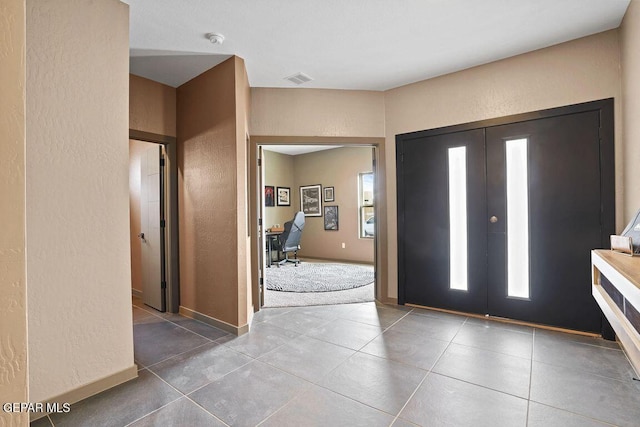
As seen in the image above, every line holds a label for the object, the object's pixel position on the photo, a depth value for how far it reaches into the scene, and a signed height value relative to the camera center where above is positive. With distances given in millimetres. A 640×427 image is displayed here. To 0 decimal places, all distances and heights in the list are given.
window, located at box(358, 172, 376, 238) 6973 +215
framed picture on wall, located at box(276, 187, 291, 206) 7997 +482
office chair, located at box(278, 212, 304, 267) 6520 -494
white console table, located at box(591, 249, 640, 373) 1148 -439
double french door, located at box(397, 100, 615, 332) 2709 -38
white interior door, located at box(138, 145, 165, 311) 3619 -167
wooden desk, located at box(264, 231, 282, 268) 6656 -570
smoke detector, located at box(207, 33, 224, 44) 2564 +1570
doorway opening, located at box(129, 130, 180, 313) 3529 -80
